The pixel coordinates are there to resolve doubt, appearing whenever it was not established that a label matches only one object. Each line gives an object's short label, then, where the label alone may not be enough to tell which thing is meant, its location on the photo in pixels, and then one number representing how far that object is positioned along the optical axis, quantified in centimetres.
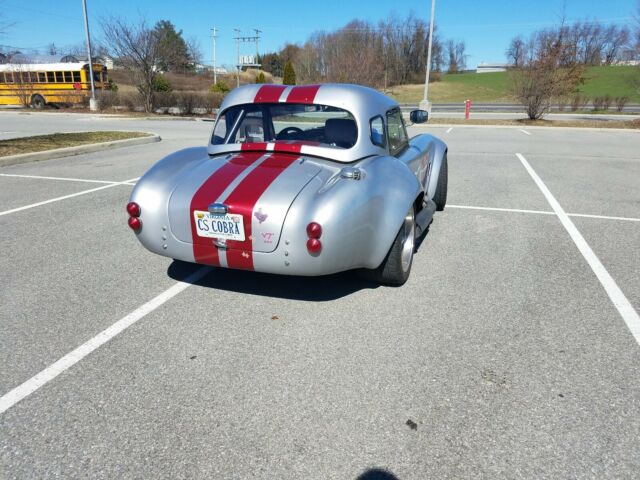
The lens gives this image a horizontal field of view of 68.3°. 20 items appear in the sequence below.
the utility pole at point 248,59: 7611
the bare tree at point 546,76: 2245
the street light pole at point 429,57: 2475
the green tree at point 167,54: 2748
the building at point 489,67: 13098
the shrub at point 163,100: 2892
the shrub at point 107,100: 3067
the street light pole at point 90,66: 2709
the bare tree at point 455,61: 11206
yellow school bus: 3169
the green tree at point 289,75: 3582
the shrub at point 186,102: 2833
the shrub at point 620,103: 3074
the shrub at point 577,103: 3180
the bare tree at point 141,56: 2638
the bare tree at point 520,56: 2417
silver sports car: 304
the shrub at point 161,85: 3286
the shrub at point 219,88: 3706
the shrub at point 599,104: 3184
